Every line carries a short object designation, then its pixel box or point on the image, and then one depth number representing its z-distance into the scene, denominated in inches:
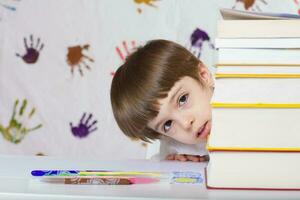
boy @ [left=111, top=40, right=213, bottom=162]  58.9
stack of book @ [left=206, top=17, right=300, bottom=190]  37.1
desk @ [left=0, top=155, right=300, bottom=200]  35.9
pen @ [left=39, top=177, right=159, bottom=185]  39.4
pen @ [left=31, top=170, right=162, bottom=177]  41.8
